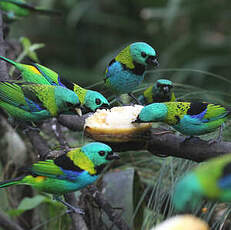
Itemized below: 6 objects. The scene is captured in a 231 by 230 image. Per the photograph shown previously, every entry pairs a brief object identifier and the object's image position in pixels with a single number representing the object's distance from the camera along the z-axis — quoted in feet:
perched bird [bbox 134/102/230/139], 12.23
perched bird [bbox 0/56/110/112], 15.35
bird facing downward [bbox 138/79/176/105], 18.38
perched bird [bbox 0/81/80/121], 13.14
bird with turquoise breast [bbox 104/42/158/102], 15.31
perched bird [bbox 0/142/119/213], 10.70
